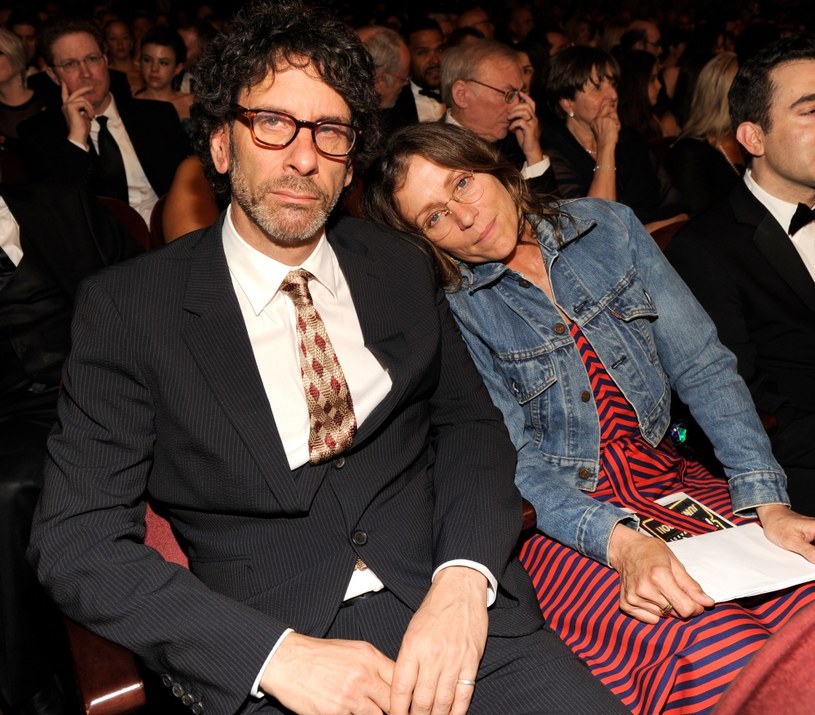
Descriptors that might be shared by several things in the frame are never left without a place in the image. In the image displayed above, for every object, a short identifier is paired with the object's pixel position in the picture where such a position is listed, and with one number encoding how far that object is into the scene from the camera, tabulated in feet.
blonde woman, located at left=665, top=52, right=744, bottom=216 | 13.35
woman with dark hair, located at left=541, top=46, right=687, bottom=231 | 12.93
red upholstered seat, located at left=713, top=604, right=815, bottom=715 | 1.91
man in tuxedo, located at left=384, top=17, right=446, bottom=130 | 17.96
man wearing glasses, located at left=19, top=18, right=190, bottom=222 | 13.76
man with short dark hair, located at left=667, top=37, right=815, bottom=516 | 7.54
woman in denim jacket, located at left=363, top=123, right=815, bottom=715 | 6.42
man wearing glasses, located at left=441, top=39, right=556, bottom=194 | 13.57
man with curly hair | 4.76
